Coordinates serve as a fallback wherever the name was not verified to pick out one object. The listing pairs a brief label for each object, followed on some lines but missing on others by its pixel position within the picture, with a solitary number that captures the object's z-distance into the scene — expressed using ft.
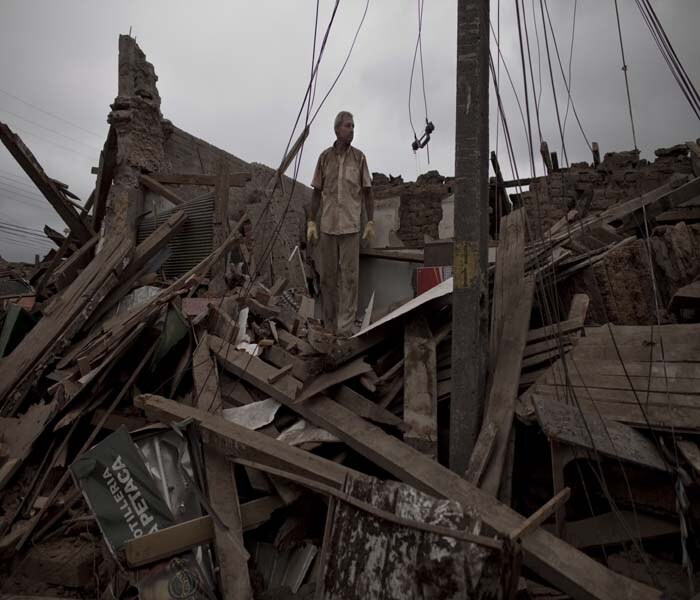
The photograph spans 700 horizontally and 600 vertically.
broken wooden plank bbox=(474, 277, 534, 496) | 8.73
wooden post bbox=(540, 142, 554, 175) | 30.21
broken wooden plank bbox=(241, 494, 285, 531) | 9.46
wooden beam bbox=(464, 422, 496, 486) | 8.49
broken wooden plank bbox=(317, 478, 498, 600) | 5.55
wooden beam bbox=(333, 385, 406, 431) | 9.92
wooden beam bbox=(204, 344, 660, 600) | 6.72
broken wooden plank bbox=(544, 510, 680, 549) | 8.10
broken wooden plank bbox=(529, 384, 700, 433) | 8.44
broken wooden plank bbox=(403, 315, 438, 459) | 9.48
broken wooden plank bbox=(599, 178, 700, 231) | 15.37
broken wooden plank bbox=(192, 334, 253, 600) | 8.37
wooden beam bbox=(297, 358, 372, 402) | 10.75
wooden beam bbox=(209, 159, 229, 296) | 22.21
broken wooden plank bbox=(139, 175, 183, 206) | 24.69
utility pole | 9.14
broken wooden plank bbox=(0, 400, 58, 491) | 12.09
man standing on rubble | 17.34
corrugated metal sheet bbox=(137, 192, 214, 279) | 22.77
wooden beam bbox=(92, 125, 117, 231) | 25.43
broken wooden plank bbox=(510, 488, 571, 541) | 6.52
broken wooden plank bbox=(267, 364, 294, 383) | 11.57
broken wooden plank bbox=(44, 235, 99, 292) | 20.44
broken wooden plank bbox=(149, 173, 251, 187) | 22.70
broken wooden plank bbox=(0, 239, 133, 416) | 14.51
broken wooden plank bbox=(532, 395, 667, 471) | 7.99
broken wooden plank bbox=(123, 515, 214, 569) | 8.25
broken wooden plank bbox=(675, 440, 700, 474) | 7.68
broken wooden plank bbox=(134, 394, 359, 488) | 9.06
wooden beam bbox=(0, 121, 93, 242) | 22.33
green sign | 8.98
